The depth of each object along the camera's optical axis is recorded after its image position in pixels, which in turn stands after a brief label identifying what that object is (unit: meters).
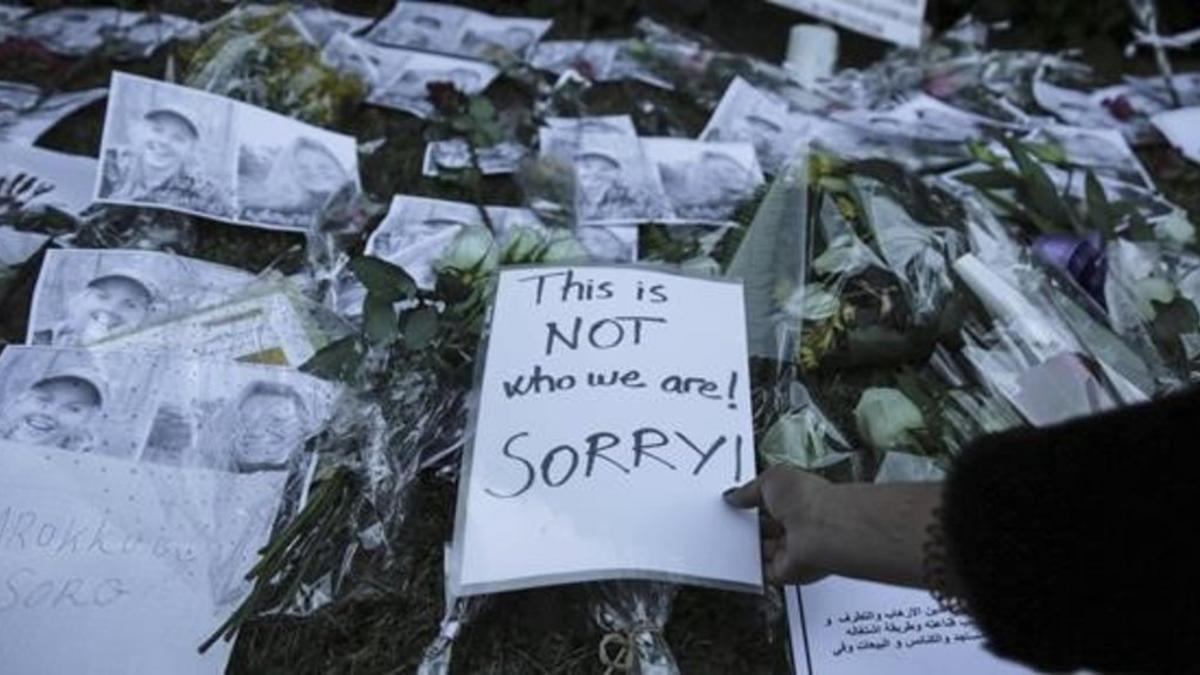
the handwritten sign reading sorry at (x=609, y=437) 0.96
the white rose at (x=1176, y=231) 1.48
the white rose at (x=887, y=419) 1.12
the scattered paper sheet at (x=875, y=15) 2.00
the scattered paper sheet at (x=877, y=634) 0.98
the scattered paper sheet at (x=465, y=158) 1.51
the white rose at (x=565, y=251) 1.22
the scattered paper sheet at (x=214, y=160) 1.35
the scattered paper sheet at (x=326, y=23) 1.73
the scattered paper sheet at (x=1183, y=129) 1.78
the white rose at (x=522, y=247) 1.24
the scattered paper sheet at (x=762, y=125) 1.63
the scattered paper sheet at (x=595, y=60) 1.81
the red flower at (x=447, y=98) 1.62
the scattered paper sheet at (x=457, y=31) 1.84
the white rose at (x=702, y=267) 1.21
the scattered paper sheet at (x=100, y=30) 1.70
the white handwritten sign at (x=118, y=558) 0.93
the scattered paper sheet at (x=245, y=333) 1.16
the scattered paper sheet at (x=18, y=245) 1.28
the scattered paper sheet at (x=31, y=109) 1.48
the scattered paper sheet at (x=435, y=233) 1.33
